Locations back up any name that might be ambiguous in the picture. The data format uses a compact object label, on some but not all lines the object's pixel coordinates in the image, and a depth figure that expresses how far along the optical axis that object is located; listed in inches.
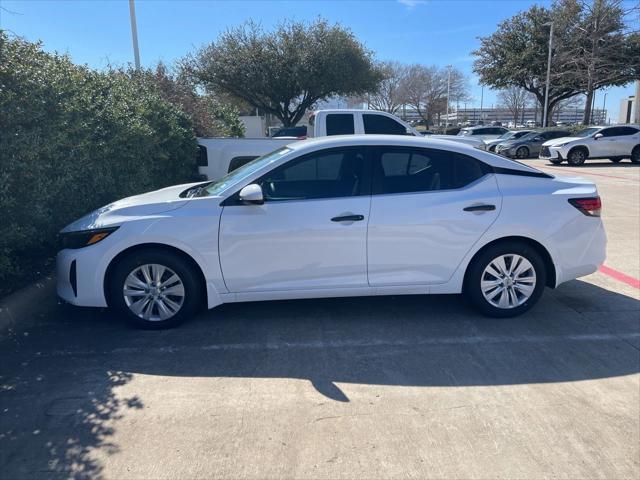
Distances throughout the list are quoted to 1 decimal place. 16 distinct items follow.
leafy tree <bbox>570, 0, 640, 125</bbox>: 1300.4
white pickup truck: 350.6
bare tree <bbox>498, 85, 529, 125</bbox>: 3125.0
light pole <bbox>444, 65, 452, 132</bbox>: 2394.2
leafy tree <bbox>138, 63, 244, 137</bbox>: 527.8
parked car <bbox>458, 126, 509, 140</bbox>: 1286.2
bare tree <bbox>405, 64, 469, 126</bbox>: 2576.3
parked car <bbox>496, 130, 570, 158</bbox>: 1060.5
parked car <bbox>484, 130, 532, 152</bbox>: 1117.7
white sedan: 170.2
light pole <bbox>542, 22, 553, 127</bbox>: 1349.2
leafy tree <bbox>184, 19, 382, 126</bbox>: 1130.0
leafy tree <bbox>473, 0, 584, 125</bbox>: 1400.1
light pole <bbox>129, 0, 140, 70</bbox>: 628.0
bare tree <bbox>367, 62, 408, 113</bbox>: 2562.0
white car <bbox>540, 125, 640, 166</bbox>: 848.3
